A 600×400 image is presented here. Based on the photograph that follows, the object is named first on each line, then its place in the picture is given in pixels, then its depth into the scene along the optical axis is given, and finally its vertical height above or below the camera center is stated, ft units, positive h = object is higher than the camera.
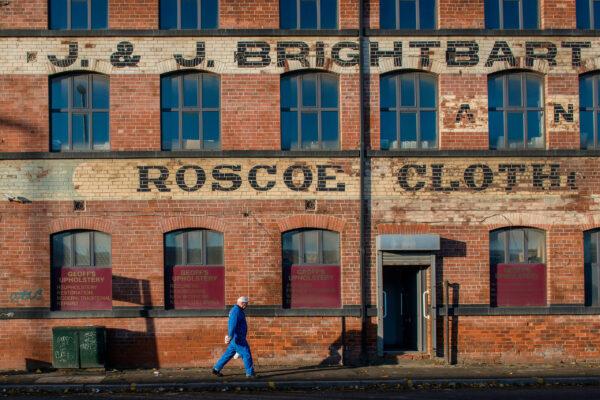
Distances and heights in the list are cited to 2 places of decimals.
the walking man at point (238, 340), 51.88 -8.75
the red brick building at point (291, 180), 58.13 +1.38
